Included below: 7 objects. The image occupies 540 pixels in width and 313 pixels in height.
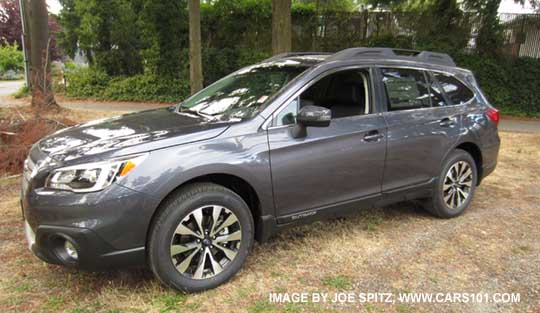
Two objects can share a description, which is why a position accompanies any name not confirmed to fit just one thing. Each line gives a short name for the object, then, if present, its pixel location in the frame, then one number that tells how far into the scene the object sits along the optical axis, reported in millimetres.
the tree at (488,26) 12656
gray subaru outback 2652
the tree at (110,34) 16438
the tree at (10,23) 37438
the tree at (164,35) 15078
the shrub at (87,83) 16875
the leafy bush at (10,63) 33125
